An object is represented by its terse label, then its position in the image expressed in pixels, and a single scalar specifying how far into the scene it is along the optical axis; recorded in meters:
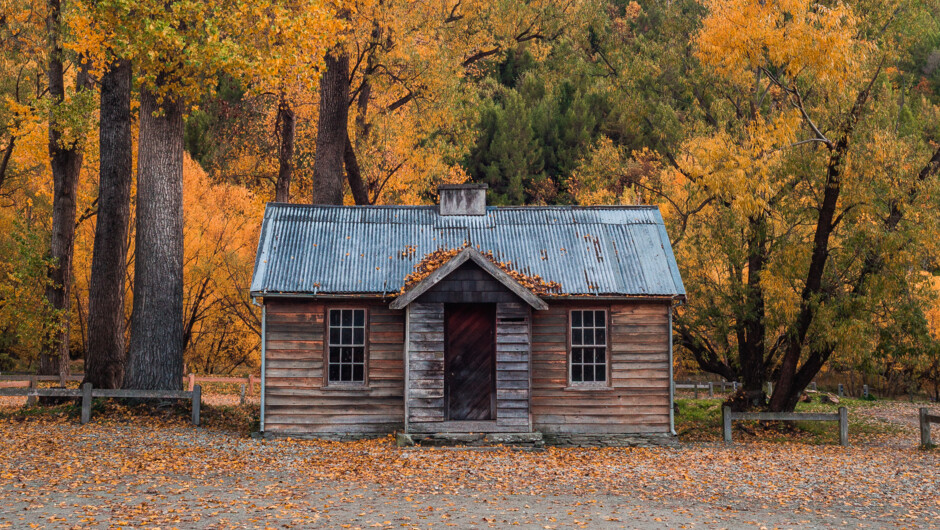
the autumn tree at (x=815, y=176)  18.59
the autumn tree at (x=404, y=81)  23.58
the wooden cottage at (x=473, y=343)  16.36
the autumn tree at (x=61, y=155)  20.61
